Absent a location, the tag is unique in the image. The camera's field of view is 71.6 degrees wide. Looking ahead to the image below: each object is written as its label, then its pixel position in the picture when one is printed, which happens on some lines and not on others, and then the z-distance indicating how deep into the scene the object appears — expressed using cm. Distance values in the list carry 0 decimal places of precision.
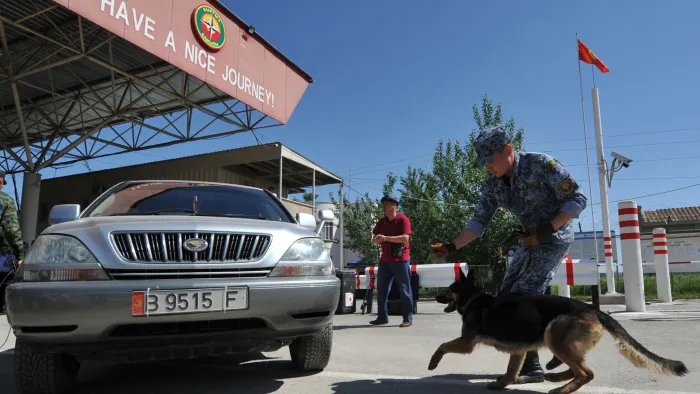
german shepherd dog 264
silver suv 250
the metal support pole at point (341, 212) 1798
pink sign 975
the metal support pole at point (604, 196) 1084
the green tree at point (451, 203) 1952
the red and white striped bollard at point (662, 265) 944
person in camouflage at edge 498
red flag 1420
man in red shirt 627
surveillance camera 1099
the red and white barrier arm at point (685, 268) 1420
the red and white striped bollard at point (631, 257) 724
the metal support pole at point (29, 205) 1455
